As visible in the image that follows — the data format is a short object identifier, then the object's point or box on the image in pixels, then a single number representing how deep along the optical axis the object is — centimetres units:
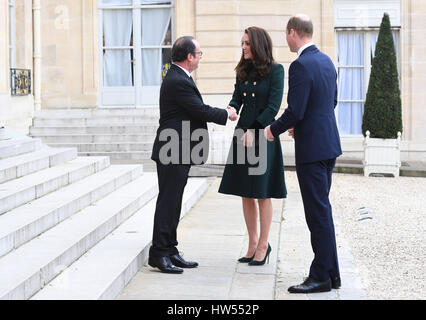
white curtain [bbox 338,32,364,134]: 1487
